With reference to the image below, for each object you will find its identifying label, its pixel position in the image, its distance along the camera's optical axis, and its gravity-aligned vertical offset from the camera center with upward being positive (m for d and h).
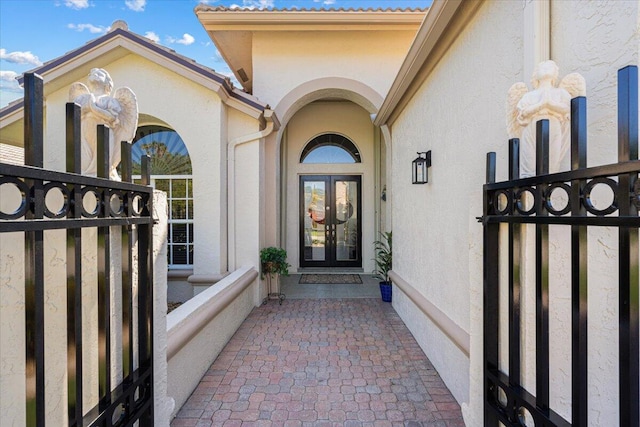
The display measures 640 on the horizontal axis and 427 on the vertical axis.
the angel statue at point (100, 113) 1.67 +0.53
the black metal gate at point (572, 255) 1.07 -0.20
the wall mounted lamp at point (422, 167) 3.93 +0.54
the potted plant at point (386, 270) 6.45 -1.33
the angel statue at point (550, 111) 1.48 +0.47
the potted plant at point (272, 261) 6.31 -1.03
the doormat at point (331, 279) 8.11 -1.82
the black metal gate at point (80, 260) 1.14 -0.23
